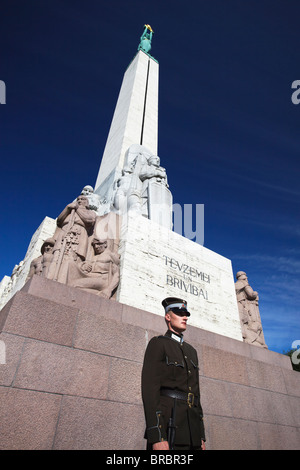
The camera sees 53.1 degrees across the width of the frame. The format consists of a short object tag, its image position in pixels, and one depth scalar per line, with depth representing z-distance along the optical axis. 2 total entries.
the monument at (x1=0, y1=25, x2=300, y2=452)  3.22
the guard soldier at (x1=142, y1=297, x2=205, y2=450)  2.24
